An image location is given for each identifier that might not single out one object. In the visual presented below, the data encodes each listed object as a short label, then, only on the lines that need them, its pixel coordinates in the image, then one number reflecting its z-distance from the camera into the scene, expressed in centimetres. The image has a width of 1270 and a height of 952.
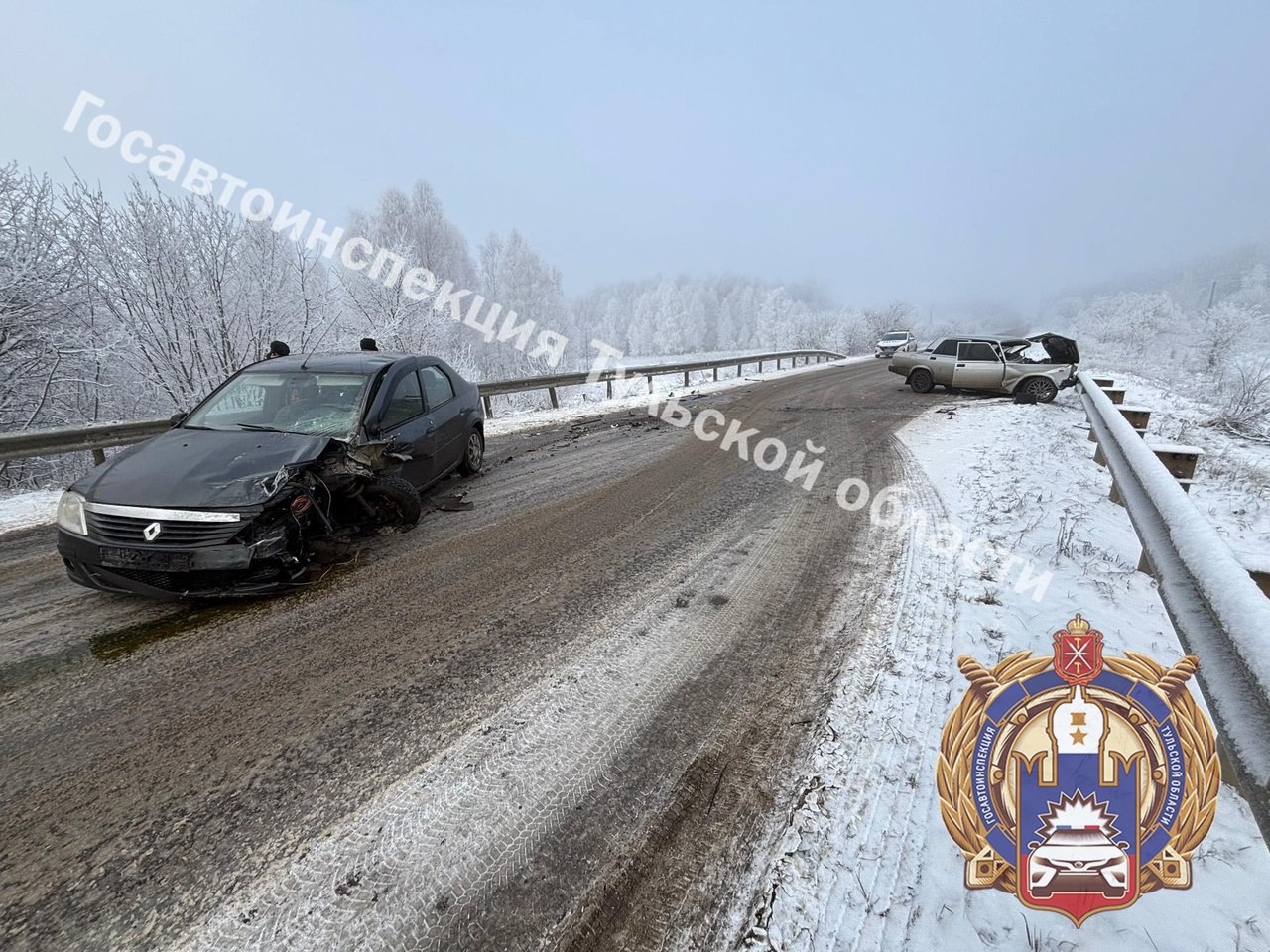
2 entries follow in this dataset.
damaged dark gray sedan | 316
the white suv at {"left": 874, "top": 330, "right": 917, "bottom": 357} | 3219
